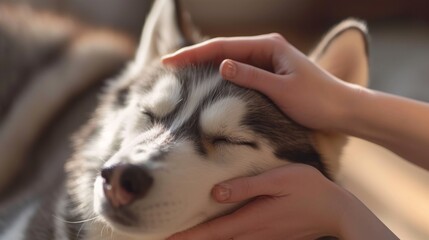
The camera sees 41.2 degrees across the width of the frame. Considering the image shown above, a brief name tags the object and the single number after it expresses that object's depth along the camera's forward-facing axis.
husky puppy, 0.95
